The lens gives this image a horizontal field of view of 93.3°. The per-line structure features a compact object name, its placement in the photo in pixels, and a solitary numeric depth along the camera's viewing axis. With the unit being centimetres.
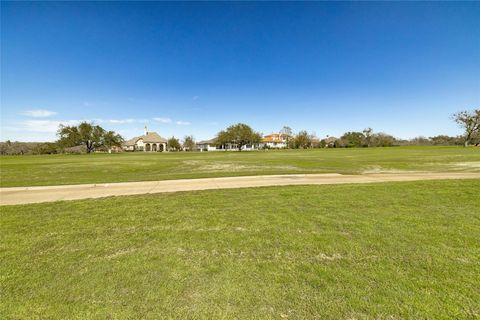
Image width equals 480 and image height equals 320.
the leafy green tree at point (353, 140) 9731
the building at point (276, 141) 11266
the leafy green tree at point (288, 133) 10431
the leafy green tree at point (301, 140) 9691
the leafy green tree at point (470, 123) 7204
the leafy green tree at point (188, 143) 10606
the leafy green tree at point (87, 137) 6962
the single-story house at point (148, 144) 9962
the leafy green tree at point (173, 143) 10009
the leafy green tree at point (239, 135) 7881
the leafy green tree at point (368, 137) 9725
